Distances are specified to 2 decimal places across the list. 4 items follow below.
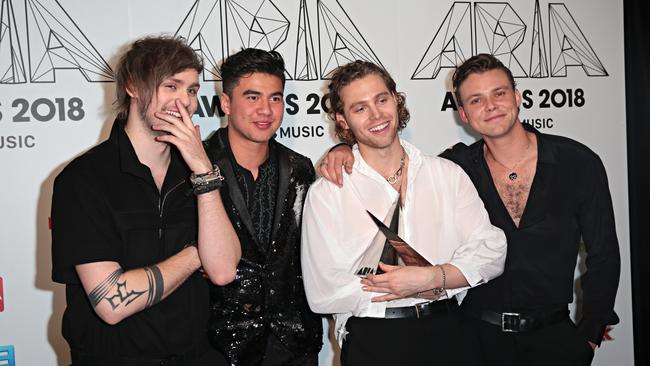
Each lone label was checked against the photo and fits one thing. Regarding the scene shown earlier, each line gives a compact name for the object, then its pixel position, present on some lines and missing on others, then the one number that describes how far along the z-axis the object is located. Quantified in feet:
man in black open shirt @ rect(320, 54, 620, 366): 9.11
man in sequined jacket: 8.75
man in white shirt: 7.82
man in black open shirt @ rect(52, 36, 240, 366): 6.52
